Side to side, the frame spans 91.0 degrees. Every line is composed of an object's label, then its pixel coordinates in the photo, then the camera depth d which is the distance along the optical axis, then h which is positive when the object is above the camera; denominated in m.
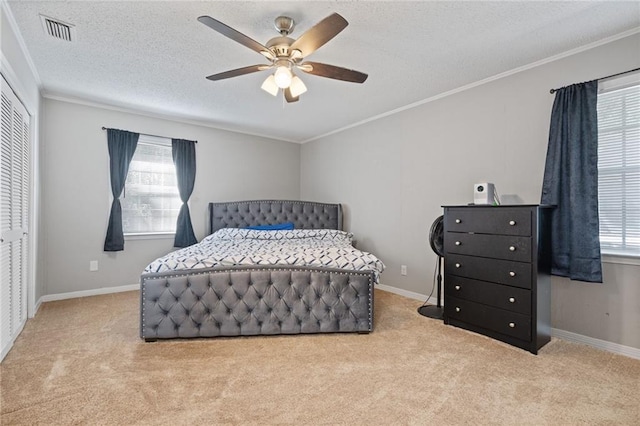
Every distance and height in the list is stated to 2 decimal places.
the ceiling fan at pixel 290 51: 1.93 +1.14
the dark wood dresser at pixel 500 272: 2.59 -0.53
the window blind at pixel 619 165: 2.52 +0.40
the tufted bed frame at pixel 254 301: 2.76 -0.81
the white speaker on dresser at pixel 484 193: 3.03 +0.19
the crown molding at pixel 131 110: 3.98 +1.44
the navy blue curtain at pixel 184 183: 4.85 +0.46
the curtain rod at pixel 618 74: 2.48 +1.13
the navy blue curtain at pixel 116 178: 4.29 +0.47
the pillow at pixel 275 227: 5.06 -0.24
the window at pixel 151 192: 4.55 +0.31
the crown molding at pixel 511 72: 2.57 +1.43
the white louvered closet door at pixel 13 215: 2.43 -0.03
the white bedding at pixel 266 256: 2.85 -0.43
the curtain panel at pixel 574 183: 2.59 +0.26
